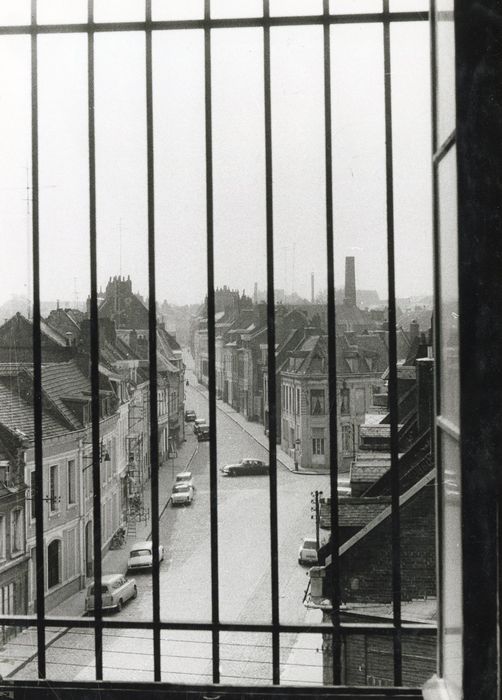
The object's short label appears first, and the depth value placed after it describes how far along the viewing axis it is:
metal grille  2.30
